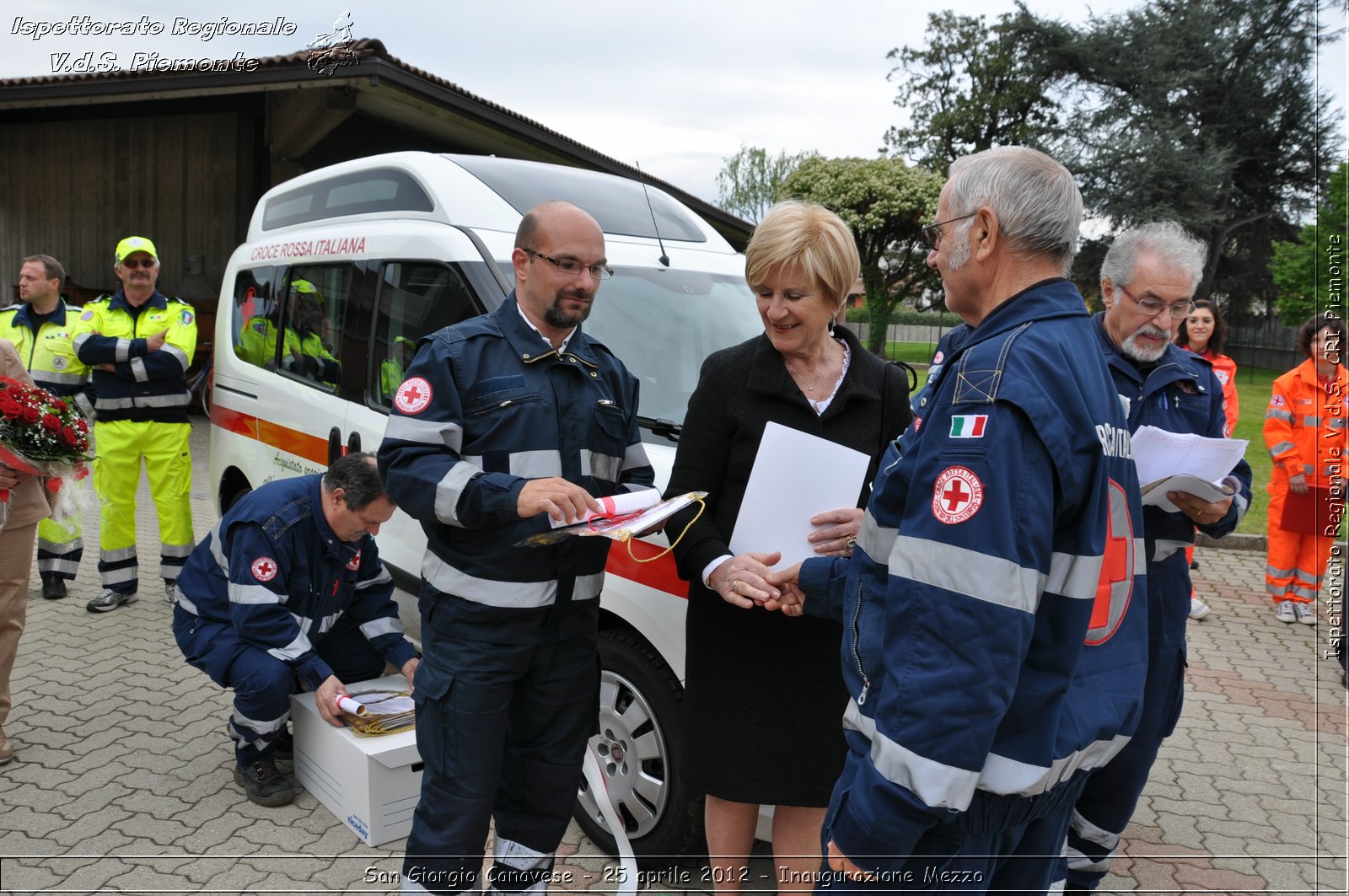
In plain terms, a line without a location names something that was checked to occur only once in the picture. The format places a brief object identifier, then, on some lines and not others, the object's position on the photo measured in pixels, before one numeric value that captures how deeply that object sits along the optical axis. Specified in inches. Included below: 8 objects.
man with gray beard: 108.8
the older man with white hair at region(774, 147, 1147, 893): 55.7
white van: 122.8
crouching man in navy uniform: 138.6
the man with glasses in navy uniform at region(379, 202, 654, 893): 93.2
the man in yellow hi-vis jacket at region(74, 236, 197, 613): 230.1
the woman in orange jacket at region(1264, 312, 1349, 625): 248.8
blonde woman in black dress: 94.6
